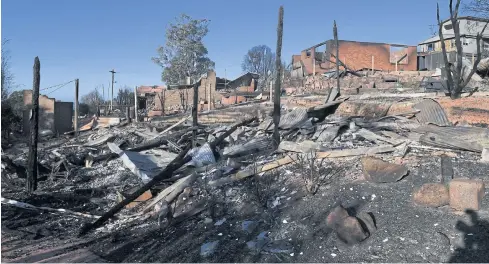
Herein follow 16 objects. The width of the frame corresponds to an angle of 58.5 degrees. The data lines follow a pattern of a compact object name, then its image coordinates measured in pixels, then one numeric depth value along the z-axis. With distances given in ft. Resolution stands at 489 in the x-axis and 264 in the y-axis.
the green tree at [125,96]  119.68
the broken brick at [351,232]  14.52
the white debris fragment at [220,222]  18.51
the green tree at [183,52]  136.87
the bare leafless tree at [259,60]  179.93
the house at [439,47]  100.35
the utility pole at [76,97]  59.46
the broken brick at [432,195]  16.12
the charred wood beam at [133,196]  21.84
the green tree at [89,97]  173.37
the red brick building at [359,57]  95.55
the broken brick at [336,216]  15.37
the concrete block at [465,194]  15.53
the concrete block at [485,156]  19.60
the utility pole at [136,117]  63.15
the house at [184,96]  79.66
